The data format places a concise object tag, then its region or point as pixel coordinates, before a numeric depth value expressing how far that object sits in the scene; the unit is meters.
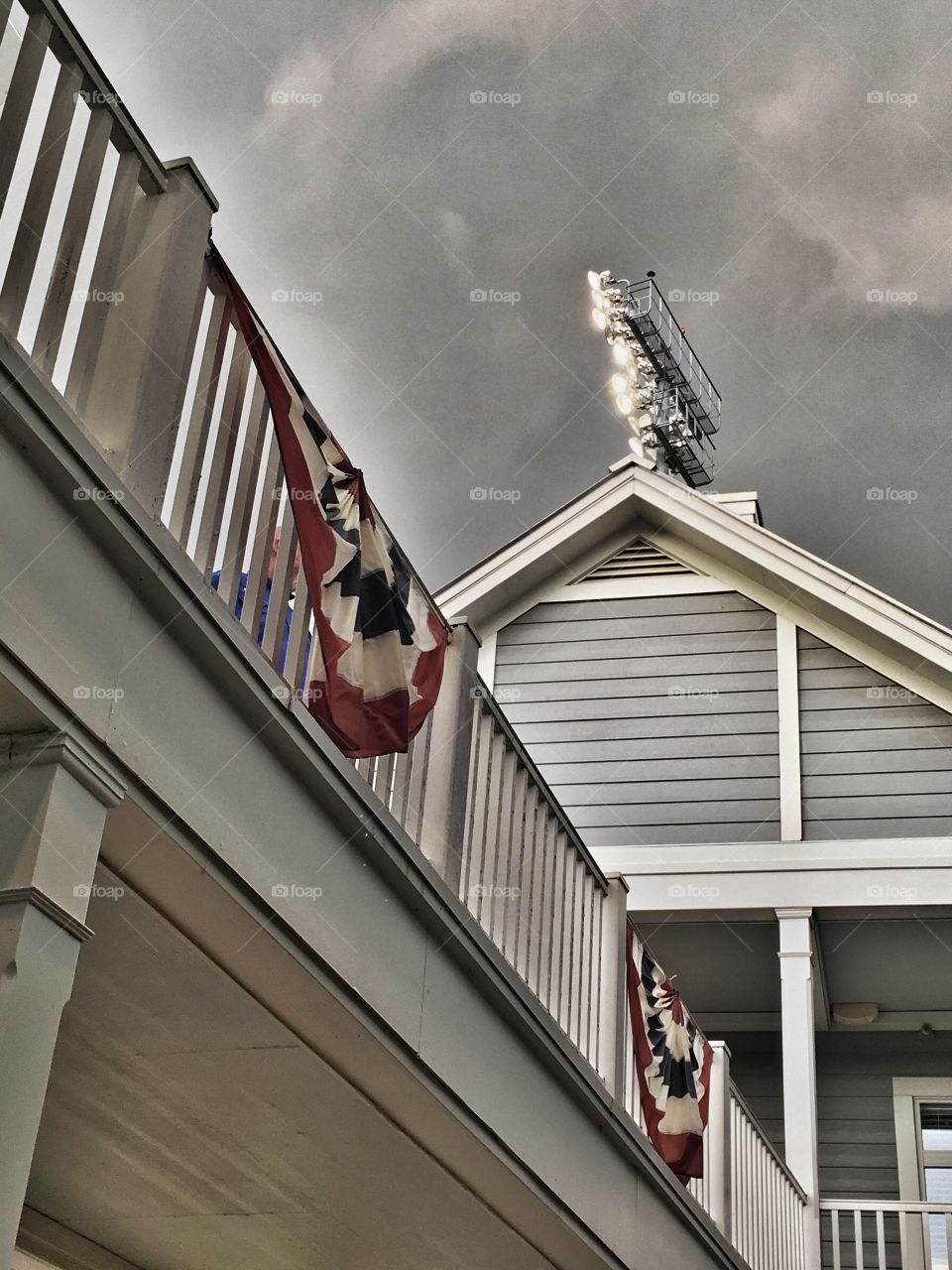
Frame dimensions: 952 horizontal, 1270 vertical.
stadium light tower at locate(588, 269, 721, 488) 16.22
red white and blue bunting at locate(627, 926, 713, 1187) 7.07
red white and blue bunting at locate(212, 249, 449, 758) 4.26
